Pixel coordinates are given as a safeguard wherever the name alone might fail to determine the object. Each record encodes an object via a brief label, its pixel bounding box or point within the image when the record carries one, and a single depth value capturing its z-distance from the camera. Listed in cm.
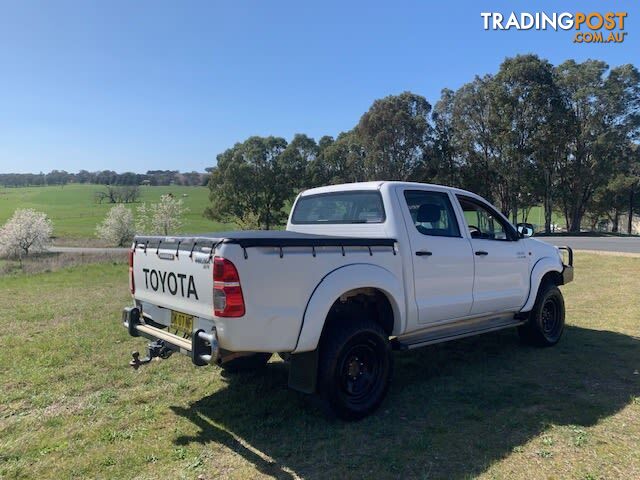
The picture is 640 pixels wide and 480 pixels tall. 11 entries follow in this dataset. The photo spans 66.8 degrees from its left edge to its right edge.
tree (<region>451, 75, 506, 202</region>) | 3953
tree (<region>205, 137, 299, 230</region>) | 5069
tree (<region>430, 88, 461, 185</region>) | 4175
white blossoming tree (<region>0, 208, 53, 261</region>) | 4253
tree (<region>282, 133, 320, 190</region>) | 5078
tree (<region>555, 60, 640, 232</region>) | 3875
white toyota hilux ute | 346
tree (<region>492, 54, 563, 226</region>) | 3716
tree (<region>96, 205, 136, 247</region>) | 5147
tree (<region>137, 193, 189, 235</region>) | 4544
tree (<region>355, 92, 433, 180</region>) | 4150
